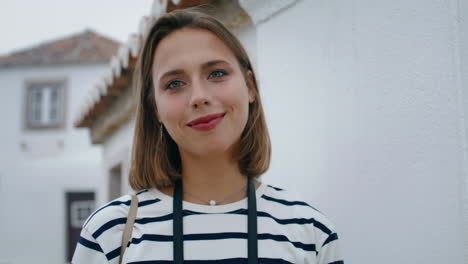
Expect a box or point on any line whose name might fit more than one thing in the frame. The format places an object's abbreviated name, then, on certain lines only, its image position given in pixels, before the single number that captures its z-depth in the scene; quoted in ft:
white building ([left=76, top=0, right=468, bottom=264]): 5.16
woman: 5.15
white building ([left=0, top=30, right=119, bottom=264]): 47.42
